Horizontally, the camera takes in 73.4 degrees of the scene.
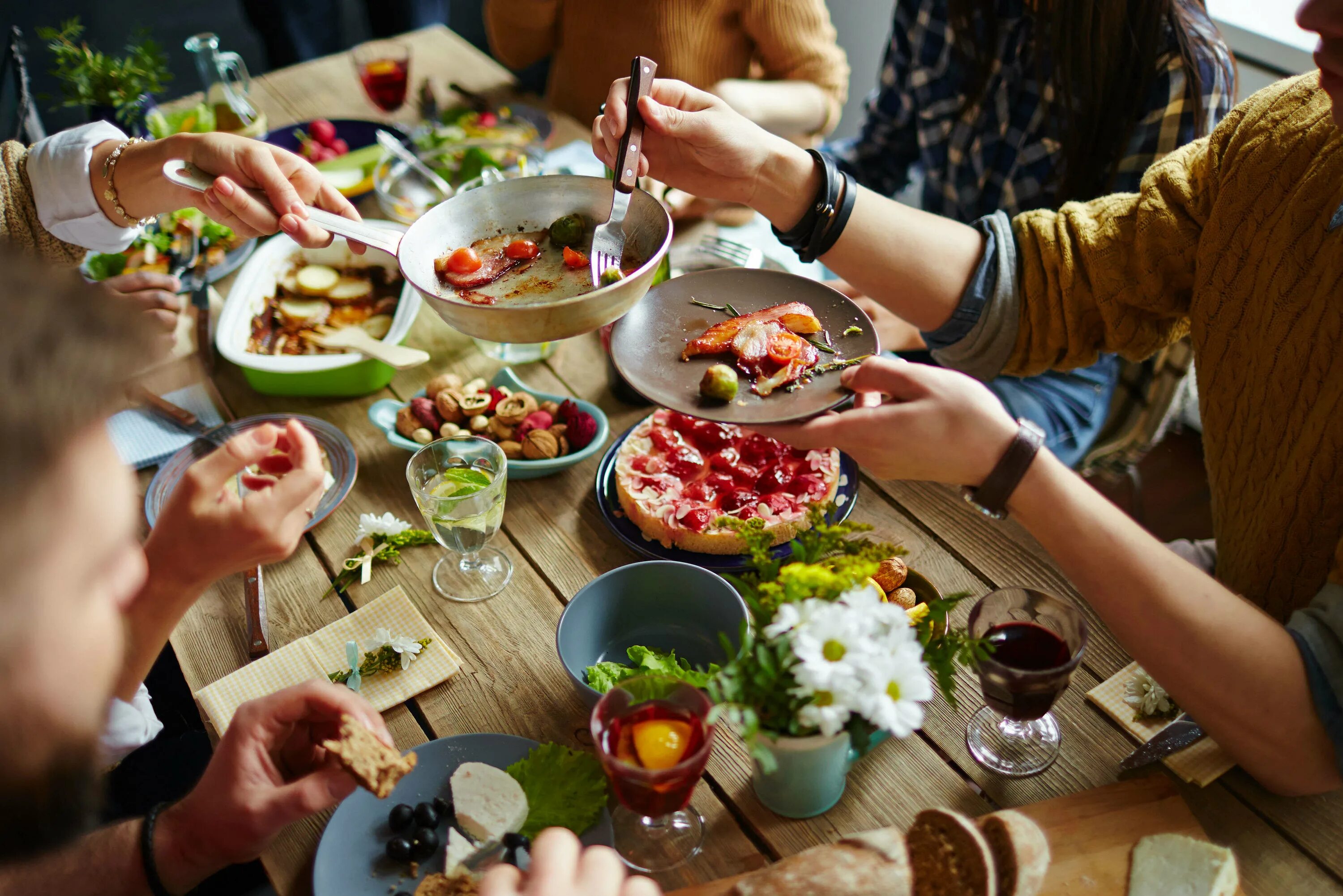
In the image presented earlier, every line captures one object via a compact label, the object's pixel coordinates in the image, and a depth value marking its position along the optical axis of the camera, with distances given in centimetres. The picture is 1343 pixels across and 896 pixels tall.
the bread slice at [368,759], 95
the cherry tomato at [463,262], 130
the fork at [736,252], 181
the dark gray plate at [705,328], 121
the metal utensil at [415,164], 218
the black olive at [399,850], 98
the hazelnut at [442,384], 162
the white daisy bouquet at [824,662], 80
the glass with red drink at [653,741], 88
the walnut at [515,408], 156
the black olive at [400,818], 101
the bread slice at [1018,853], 84
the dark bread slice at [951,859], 82
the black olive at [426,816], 101
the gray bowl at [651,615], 116
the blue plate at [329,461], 149
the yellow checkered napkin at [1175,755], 105
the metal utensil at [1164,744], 106
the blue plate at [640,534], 134
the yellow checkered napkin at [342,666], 120
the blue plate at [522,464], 151
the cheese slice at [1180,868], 92
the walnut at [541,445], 151
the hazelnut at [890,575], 122
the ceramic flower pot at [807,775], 91
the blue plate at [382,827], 97
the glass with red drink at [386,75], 241
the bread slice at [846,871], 81
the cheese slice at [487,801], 99
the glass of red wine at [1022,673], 98
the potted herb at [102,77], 233
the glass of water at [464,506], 129
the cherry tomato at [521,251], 136
